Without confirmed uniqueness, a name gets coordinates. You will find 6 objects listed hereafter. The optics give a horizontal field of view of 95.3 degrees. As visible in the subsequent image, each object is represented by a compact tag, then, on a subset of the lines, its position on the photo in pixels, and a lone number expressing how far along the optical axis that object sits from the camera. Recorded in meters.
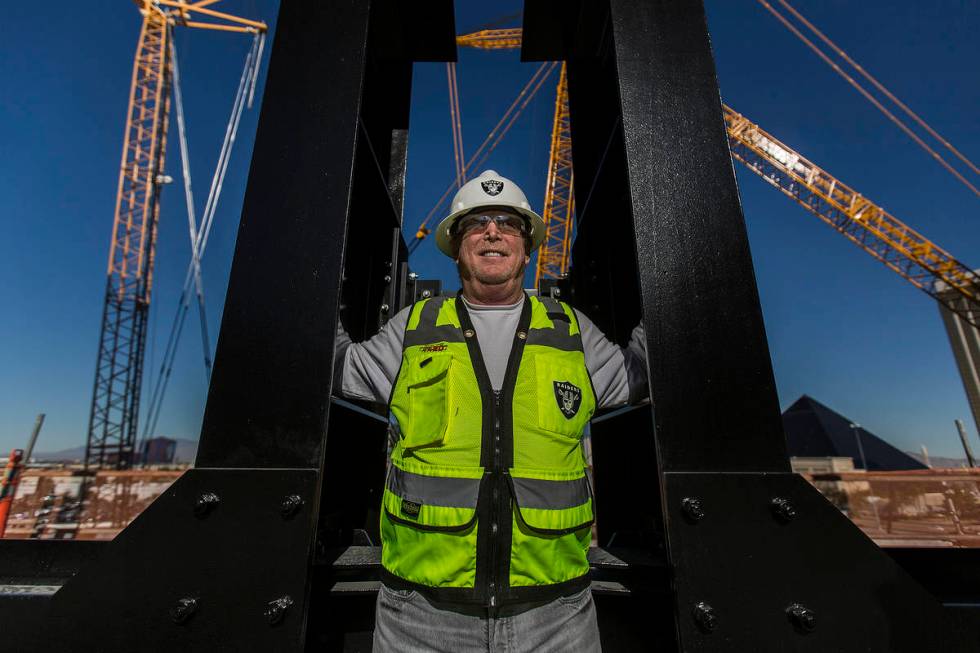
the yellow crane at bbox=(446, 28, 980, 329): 29.70
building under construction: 1.17
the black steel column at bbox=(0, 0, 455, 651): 1.17
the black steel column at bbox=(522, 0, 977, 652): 1.17
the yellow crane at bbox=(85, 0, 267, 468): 33.25
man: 1.41
